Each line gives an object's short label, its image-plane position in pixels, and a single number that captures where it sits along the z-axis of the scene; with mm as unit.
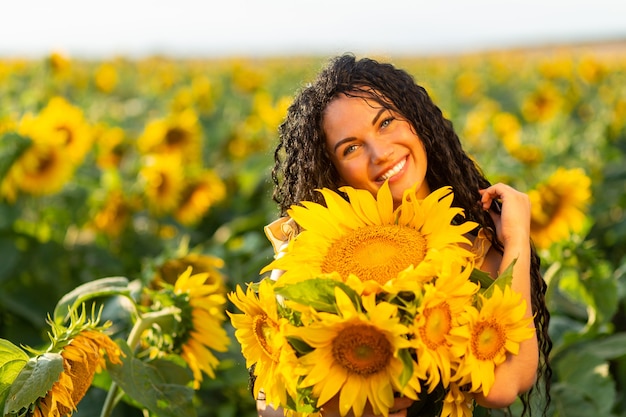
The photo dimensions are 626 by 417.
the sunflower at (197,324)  1750
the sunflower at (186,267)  2078
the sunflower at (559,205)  2760
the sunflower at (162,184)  3500
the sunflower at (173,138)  3982
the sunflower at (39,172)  3098
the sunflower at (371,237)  1264
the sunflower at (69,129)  3402
